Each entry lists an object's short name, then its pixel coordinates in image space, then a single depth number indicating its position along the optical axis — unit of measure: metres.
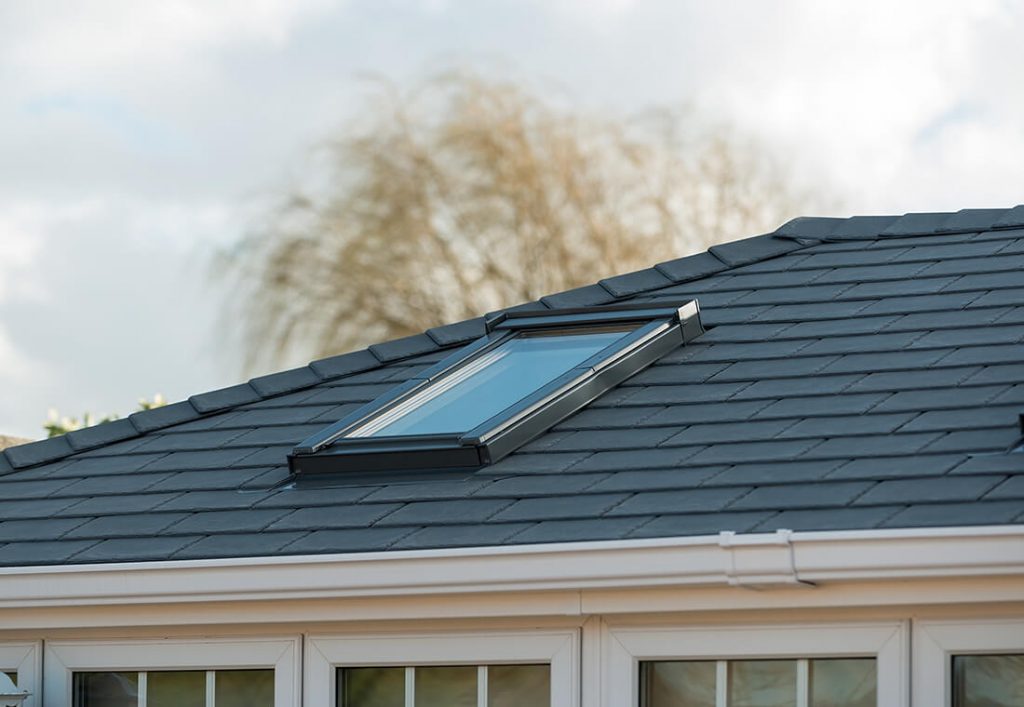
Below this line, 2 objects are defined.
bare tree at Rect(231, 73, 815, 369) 44.62
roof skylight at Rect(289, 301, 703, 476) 12.94
